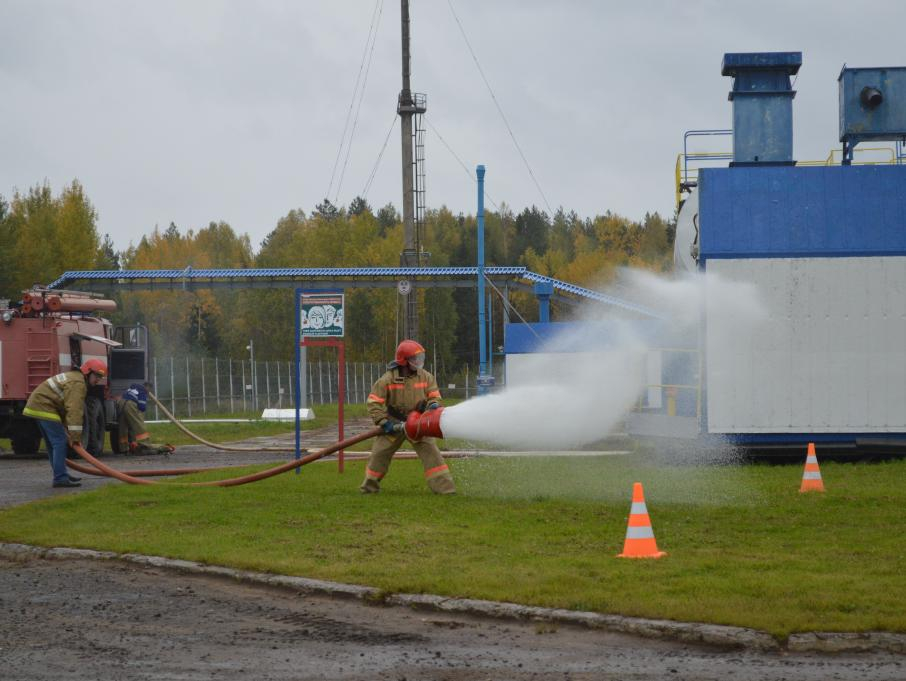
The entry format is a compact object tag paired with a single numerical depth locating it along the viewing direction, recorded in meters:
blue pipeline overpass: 53.56
